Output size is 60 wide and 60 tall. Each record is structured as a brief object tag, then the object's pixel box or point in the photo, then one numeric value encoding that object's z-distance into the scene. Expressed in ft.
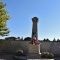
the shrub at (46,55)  34.06
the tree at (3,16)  39.56
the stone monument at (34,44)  35.34
